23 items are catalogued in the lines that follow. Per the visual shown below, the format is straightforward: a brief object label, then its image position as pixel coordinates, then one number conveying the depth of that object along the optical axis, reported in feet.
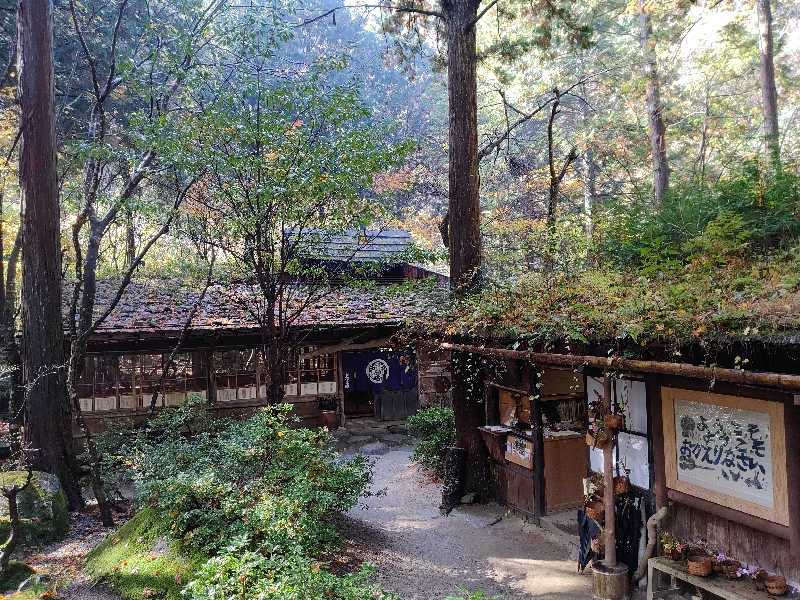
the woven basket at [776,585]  15.14
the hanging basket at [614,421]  18.63
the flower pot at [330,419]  47.88
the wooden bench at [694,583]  15.71
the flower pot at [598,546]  19.98
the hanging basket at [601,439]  18.93
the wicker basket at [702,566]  16.89
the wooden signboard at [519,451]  27.58
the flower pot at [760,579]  15.62
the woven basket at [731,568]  16.63
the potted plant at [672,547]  18.29
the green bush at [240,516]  15.16
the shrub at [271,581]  13.92
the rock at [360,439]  46.46
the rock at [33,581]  17.95
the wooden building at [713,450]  15.35
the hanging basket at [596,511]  19.52
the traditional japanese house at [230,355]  38.86
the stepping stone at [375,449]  44.09
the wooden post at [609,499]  19.06
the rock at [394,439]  46.78
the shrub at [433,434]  34.47
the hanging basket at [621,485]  19.36
